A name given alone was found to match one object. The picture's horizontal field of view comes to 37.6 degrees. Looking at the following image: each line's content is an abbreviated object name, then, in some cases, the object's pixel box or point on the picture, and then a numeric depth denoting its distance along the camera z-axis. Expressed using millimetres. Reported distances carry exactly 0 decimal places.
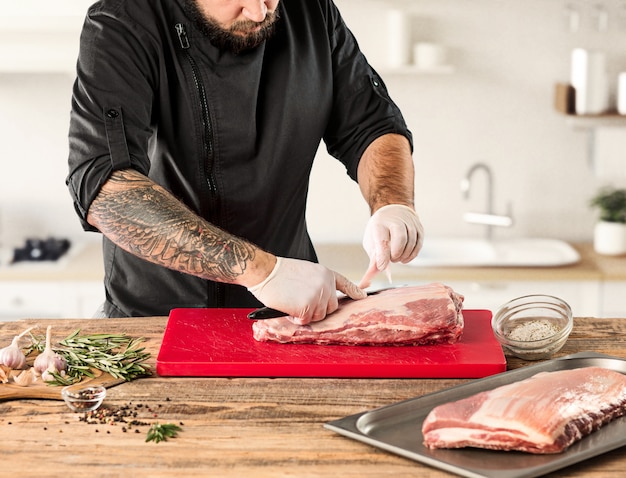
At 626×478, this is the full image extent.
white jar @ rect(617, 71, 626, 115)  4320
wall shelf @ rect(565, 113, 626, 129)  4293
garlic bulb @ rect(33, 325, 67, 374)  1857
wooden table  1469
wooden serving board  1764
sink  4312
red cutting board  1881
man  2111
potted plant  4246
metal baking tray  1445
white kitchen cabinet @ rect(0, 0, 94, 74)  4188
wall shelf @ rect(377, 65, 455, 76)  4309
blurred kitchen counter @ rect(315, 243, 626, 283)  3932
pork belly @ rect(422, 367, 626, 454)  1500
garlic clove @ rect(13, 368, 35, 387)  1794
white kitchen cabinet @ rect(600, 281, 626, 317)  3961
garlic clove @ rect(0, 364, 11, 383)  1831
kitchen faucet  4430
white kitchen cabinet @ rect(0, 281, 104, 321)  4059
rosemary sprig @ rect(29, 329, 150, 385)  1864
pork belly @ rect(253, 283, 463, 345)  2029
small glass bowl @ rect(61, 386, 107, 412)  1685
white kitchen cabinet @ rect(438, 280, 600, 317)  3963
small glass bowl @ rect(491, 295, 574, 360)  1946
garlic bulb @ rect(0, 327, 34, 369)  1914
